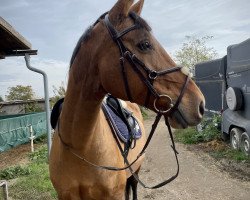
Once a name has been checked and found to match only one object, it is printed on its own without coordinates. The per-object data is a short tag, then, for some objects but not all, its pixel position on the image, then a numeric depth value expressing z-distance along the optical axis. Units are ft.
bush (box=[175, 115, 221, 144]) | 21.17
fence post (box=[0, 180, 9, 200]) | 10.00
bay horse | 4.19
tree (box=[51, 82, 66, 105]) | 40.38
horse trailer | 16.13
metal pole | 11.98
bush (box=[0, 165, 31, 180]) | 14.70
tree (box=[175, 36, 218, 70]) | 67.79
